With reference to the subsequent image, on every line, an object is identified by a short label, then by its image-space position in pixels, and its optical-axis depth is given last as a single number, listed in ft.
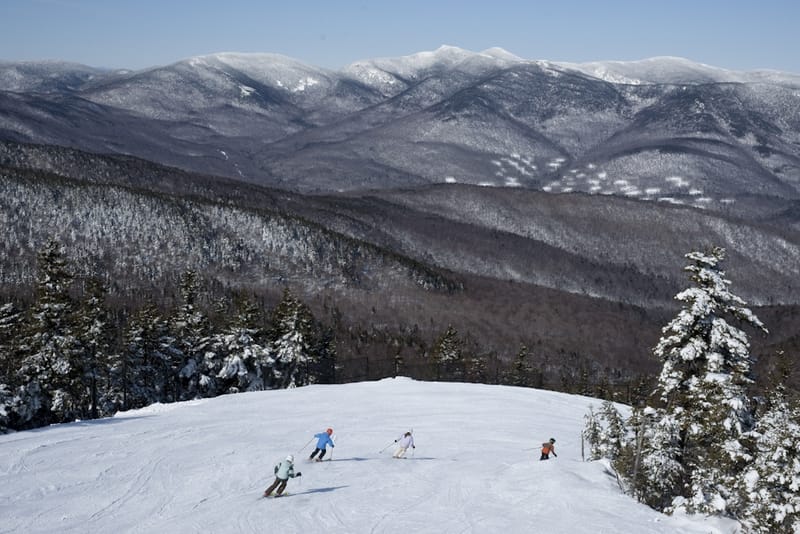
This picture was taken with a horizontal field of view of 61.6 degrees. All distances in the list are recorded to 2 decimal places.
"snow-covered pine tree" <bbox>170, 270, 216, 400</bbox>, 199.41
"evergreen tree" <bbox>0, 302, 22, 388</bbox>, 137.18
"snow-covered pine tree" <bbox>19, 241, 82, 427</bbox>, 132.26
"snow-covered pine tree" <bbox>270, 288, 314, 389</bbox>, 207.31
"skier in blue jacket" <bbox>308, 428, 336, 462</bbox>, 96.27
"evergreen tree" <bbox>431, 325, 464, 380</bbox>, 282.77
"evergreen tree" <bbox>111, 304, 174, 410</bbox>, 190.08
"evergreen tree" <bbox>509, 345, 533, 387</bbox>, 291.79
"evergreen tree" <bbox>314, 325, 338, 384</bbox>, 265.54
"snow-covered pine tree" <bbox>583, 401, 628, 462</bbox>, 85.15
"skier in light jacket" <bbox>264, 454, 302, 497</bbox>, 77.94
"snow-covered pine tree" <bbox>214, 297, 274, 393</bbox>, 196.24
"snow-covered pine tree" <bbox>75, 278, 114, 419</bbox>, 145.82
